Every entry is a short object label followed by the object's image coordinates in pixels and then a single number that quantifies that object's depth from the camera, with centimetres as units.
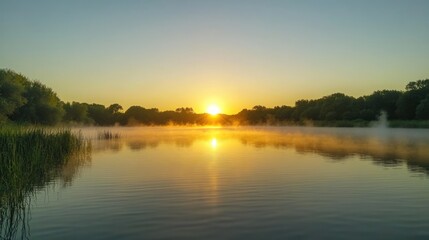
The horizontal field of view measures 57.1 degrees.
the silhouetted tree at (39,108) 7288
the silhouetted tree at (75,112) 13481
